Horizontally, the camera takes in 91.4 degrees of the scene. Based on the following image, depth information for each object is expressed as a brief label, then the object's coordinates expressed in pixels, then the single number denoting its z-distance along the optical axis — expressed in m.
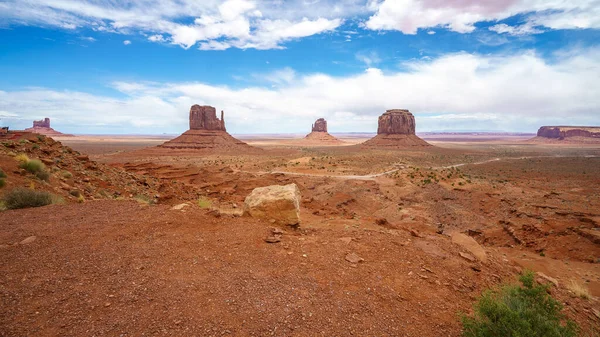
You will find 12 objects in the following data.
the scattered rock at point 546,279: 8.19
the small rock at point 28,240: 6.35
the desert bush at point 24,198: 8.87
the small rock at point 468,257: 7.81
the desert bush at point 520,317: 4.16
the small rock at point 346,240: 7.67
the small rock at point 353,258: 6.66
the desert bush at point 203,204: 11.31
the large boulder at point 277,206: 8.78
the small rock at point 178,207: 9.46
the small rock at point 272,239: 7.28
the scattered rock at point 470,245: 8.44
